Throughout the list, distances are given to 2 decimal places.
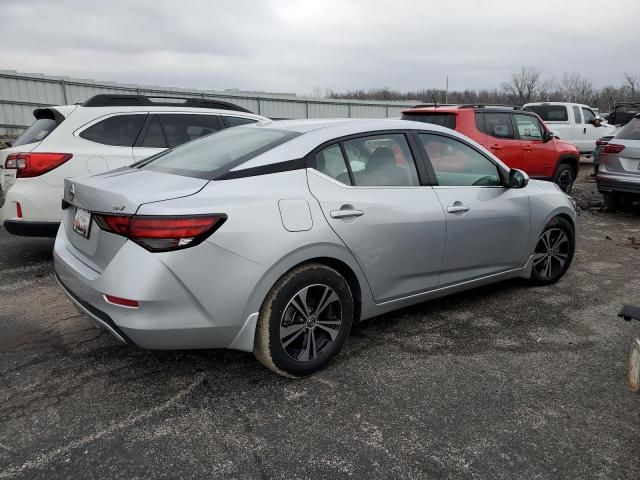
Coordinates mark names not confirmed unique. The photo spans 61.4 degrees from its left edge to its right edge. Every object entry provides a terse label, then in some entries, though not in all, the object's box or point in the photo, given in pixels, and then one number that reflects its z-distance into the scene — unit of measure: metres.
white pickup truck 15.90
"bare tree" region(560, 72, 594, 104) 72.88
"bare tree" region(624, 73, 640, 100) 59.08
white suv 5.16
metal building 15.80
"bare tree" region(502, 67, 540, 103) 70.77
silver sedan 2.73
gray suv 8.34
